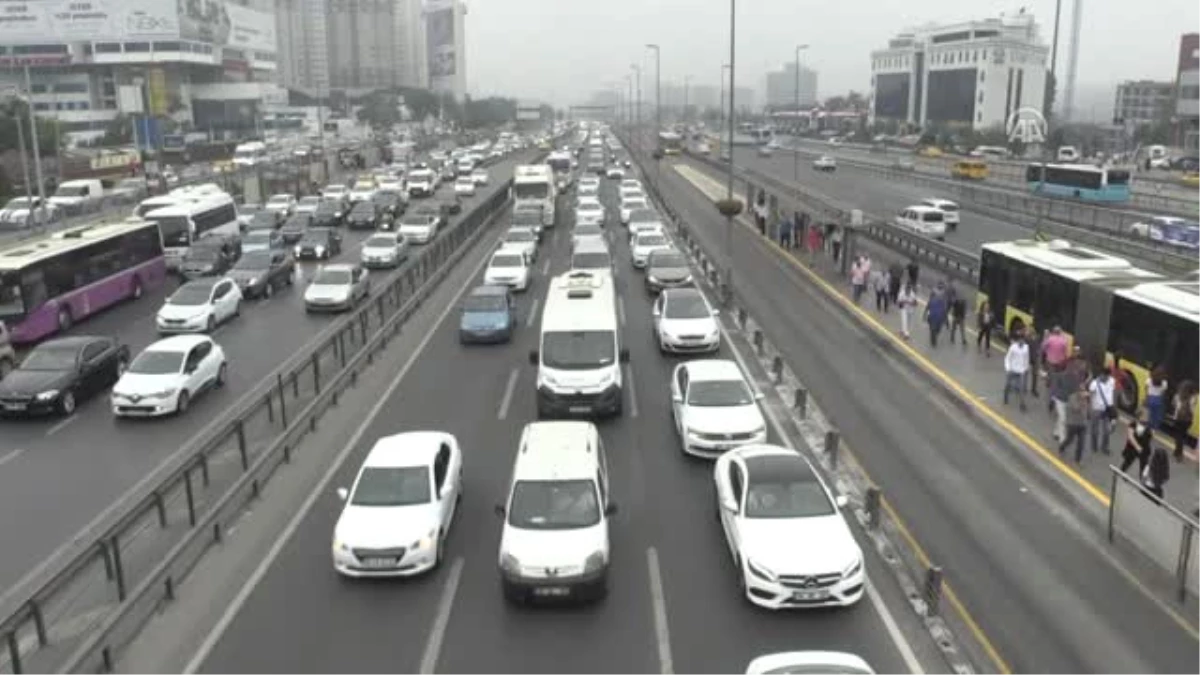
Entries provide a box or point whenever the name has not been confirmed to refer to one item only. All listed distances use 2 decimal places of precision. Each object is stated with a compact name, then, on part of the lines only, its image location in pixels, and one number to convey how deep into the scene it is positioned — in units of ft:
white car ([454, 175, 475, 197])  241.76
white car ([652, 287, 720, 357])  83.41
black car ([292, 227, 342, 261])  146.20
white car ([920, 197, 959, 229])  168.98
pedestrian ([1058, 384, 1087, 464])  55.36
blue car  89.61
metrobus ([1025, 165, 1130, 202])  194.59
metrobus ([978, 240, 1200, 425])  59.77
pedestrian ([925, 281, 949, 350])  84.33
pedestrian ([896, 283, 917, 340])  88.00
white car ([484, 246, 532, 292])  114.93
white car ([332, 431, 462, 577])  42.78
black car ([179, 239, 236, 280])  123.13
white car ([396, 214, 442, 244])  157.48
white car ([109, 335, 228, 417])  67.77
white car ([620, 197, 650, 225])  181.42
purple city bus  88.89
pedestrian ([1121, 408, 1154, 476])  50.49
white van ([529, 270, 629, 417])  65.05
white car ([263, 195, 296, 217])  182.50
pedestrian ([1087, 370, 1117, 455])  56.39
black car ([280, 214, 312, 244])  160.56
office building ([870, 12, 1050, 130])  540.52
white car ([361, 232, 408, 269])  134.21
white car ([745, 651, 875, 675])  28.45
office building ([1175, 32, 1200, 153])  336.08
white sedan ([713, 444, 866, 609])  39.32
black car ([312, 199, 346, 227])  179.93
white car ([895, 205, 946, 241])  153.58
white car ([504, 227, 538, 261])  133.59
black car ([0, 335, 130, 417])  67.87
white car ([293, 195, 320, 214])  182.90
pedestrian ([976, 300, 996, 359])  82.23
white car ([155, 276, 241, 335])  93.76
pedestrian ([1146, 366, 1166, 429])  56.03
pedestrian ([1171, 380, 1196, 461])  54.80
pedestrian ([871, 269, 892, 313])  101.96
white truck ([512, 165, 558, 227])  173.06
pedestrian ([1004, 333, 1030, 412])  65.87
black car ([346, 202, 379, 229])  186.09
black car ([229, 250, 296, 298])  113.09
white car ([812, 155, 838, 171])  314.14
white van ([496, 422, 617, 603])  40.22
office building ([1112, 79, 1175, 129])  573.74
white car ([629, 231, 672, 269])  130.93
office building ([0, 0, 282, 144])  437.17
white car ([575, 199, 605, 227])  165.91
